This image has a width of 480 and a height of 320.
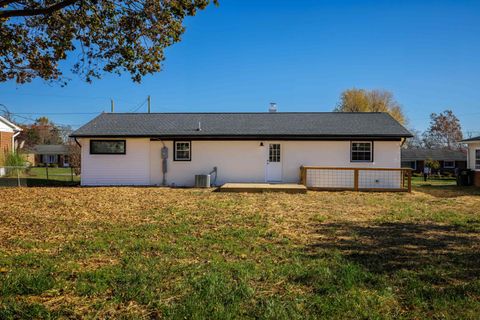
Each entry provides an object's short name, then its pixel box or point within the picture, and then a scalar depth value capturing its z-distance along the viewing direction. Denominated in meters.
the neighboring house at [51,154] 58.09
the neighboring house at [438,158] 43.28
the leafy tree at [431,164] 36.90
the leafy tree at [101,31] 7.48
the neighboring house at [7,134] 26.79
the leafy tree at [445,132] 62.72
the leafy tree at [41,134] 66.94
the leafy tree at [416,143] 69.81
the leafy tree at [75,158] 25.72
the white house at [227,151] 17.12
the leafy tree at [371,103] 44.56
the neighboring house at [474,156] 19.64
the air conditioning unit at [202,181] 16.61
